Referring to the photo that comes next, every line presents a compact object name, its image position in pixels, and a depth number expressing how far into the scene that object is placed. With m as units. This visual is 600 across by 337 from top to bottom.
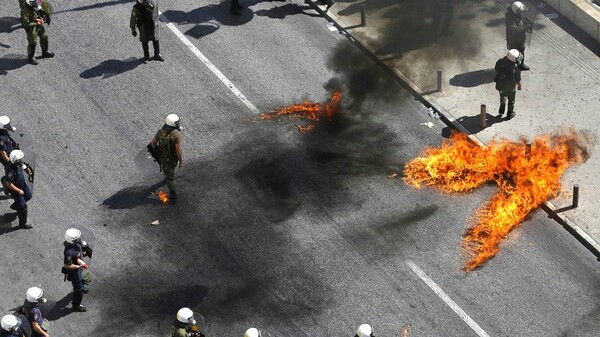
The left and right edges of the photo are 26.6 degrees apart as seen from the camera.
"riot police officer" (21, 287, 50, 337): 20.02
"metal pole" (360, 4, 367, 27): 29.02
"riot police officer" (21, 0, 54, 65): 26.43
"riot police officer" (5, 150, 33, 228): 22.47
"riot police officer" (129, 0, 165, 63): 26.47
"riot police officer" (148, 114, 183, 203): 23.27
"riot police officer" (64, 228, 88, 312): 20.92
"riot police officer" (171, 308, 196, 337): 19.70
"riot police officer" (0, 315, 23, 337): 19.53
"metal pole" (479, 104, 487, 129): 26.16
